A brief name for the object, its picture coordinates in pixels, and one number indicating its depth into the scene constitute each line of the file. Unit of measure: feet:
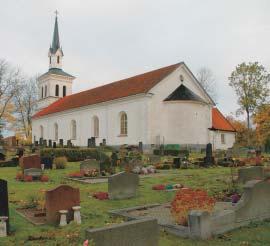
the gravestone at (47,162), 62.13
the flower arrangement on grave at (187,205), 21.72
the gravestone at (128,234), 13.37
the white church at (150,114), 119.03
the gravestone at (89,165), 53.50
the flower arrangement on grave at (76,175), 48.76
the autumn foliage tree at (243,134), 132.36
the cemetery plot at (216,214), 20.26
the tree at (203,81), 184.44
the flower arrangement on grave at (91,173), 49.95
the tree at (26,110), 198.87
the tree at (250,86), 150.61
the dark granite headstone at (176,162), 66.80
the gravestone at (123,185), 32.68
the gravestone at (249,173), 35.68
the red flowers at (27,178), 44.91
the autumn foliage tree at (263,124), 139.03
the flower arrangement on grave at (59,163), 63.65
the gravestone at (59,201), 23.56
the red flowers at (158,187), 37.78
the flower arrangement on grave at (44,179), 45.55
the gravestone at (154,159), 73.11
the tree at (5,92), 156.87
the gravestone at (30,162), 51.57
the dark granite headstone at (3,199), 21.03
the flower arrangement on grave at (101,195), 32.70
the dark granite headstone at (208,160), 69.21
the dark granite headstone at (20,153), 74.59
